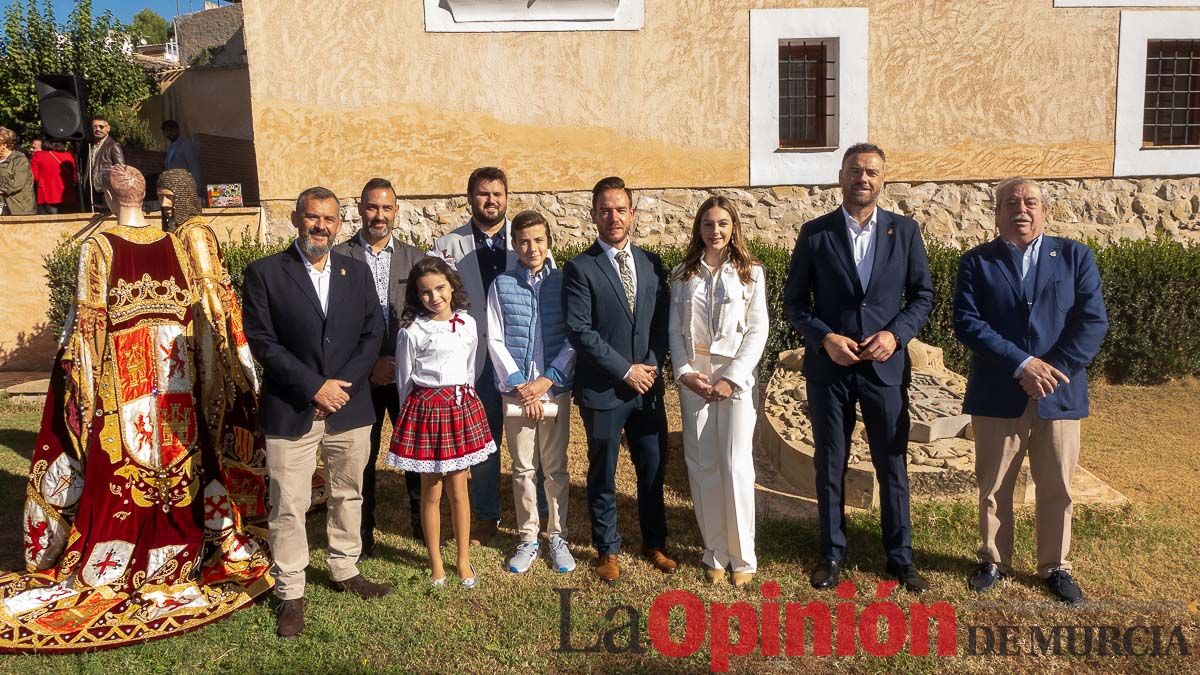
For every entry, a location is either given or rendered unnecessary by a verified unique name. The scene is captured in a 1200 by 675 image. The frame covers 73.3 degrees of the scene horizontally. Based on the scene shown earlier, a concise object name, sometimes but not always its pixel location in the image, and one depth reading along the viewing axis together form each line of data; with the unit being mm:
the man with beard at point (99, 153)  10901
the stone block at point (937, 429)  5773
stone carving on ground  5293
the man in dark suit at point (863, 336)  4156
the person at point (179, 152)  12070
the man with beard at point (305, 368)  3869
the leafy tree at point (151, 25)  46062
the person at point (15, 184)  10695
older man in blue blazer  4055
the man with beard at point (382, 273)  4496
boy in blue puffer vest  4375
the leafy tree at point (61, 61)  16719
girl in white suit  4188
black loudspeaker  9859
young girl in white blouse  4145
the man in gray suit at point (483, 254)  4699
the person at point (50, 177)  11398
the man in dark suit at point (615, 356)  4230
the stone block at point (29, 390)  8719
